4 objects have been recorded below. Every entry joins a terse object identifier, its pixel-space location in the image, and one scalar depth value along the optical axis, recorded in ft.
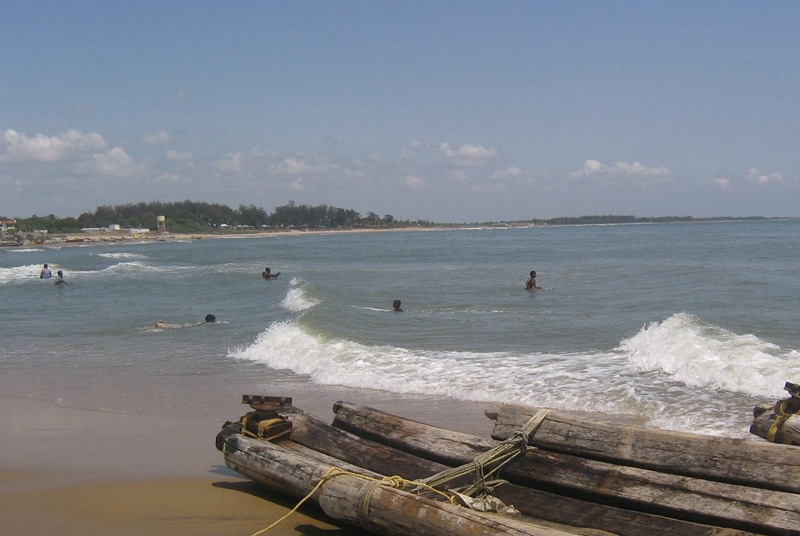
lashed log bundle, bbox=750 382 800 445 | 14.62
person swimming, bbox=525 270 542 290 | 77.20
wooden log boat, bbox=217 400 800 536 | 12.12
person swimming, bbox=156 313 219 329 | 54.65
